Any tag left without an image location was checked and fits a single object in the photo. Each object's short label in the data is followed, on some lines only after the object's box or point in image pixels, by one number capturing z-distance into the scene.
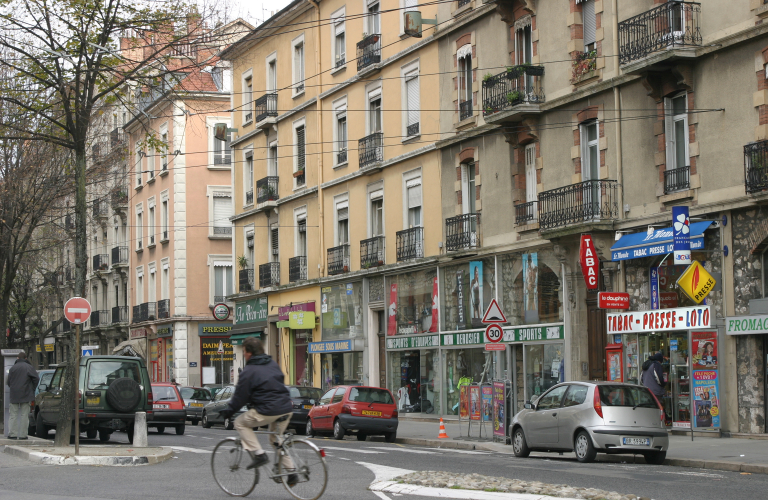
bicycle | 11.02
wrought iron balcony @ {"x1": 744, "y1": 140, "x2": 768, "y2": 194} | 21.12
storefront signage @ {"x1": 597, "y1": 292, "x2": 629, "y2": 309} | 24.77
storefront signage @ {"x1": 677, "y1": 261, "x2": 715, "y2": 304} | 21.78
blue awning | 22.75
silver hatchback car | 18.06
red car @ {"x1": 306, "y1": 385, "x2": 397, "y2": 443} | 26.48
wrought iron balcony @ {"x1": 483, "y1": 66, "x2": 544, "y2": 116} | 28.56
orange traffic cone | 25.54
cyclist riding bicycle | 11.32
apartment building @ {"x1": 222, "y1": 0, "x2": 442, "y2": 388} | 35.44
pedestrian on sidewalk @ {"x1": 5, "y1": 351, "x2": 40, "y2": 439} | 22.50
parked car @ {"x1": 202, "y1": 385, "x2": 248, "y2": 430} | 34.10
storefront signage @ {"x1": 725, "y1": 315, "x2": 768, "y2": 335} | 21.30
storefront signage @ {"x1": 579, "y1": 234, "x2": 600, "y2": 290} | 25.52
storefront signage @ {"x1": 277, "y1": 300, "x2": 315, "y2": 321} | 41.72
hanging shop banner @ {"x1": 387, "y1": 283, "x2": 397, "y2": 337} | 36.56
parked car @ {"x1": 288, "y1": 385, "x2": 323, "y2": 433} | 30.09
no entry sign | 18.38
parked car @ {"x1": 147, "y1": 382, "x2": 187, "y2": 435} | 28.91
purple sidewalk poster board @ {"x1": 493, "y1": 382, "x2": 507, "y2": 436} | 23.28
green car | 22.66
